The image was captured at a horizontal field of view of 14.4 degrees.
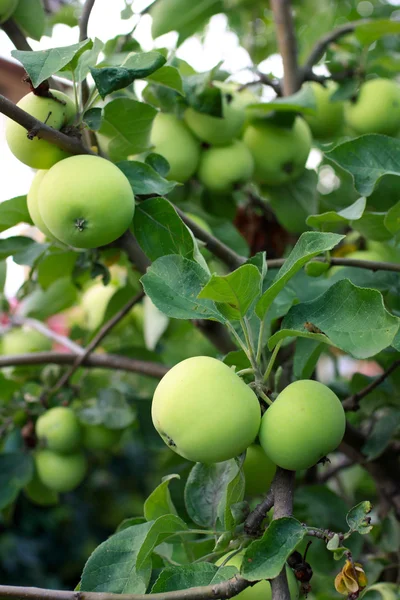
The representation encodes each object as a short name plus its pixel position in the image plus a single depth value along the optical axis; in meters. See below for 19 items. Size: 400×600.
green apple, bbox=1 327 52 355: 1.54
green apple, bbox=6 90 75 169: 1.01
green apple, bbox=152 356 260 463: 0.93
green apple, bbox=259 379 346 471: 0.95
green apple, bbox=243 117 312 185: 1.28
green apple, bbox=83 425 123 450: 1.35
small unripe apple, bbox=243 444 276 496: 1.03
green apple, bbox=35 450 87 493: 1.32
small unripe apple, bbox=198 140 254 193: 1.24
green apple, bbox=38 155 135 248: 1.00
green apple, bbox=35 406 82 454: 1.30
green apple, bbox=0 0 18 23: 1.15
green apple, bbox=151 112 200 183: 1.21
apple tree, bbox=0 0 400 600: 0.95
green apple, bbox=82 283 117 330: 1.62
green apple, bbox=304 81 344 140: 1.37
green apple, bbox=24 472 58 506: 1.40
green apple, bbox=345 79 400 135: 1.30
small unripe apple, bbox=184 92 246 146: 1.21
